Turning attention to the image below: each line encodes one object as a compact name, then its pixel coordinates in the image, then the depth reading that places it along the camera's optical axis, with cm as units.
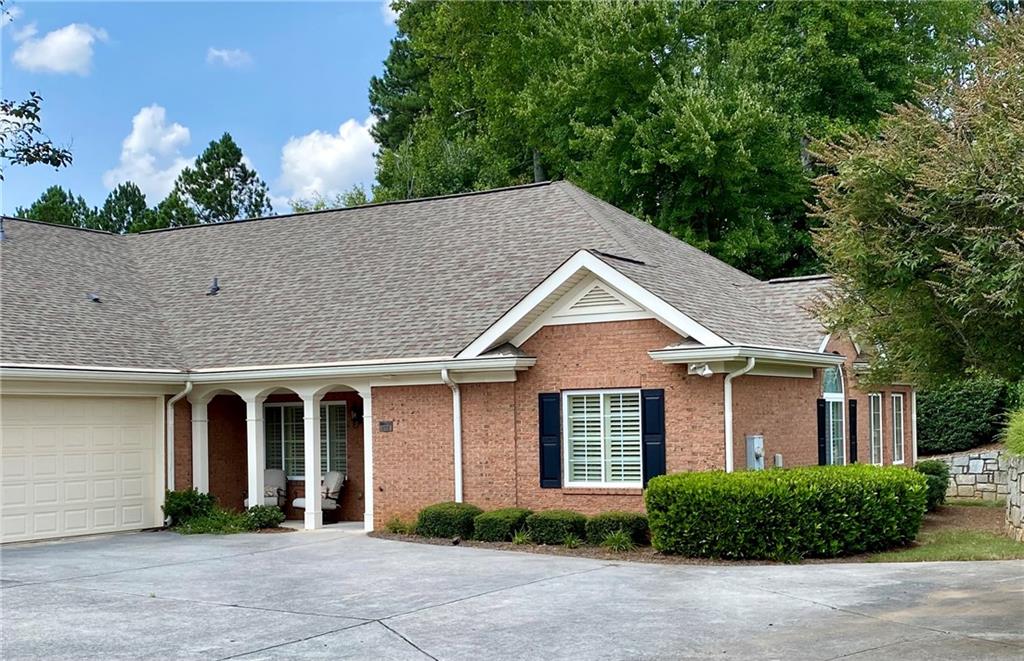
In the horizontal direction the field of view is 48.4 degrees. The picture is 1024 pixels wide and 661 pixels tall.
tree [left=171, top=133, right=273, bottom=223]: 5488
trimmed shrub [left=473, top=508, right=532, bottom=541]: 1747
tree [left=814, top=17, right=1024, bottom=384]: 980
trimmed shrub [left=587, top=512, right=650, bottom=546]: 1661
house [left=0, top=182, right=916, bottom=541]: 1772
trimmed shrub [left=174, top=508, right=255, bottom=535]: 2005
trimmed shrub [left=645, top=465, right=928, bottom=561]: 1515
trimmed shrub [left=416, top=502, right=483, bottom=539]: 1805
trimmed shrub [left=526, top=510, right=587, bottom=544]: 1700
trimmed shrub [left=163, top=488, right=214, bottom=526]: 2073
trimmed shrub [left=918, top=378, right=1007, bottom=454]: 3020
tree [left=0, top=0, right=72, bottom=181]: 1035
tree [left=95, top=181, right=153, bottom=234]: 5272
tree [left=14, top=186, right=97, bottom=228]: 4925
